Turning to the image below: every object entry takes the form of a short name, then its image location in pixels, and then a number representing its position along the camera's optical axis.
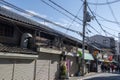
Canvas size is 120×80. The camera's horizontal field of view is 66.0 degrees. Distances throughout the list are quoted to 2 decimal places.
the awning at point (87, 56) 14.02
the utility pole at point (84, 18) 11.93
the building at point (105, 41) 31.60
